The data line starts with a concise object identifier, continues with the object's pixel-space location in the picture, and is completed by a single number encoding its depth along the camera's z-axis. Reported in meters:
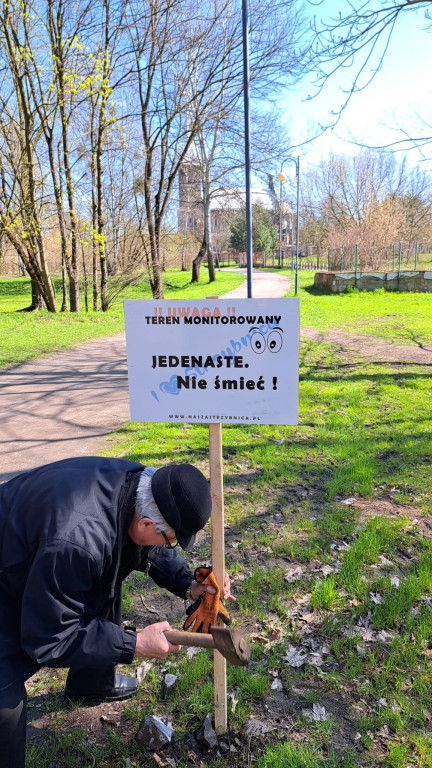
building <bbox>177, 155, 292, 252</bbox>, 25.52
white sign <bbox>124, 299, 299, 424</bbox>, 1.99
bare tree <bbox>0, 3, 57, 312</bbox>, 13.23
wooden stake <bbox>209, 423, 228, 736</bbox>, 2.07
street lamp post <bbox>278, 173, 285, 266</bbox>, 16.78
